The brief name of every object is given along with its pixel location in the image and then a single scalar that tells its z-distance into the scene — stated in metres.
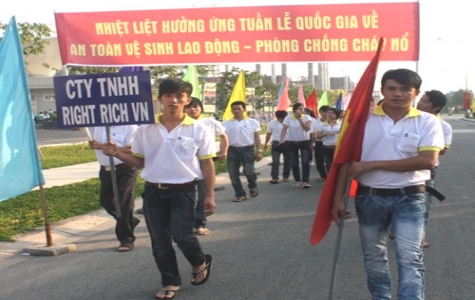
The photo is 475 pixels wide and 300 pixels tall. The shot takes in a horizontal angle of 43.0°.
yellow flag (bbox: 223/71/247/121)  12.52
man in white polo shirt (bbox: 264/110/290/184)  12.93
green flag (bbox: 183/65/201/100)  12.39
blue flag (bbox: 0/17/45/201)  6.58
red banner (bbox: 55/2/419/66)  7.78
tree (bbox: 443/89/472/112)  139.62
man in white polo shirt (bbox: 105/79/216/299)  4.78
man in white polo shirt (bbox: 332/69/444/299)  3.70
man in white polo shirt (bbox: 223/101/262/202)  10.39
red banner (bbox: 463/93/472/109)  85.06
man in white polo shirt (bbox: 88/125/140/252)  6.55
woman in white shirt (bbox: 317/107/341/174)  11.96
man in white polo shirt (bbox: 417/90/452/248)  6.01
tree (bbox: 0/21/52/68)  19.89
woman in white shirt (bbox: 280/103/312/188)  12.30
